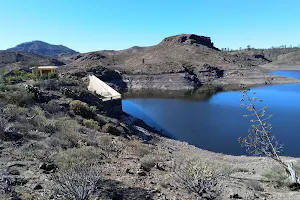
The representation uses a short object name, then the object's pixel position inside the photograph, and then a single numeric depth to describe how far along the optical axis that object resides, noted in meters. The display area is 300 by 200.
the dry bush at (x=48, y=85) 18.73
